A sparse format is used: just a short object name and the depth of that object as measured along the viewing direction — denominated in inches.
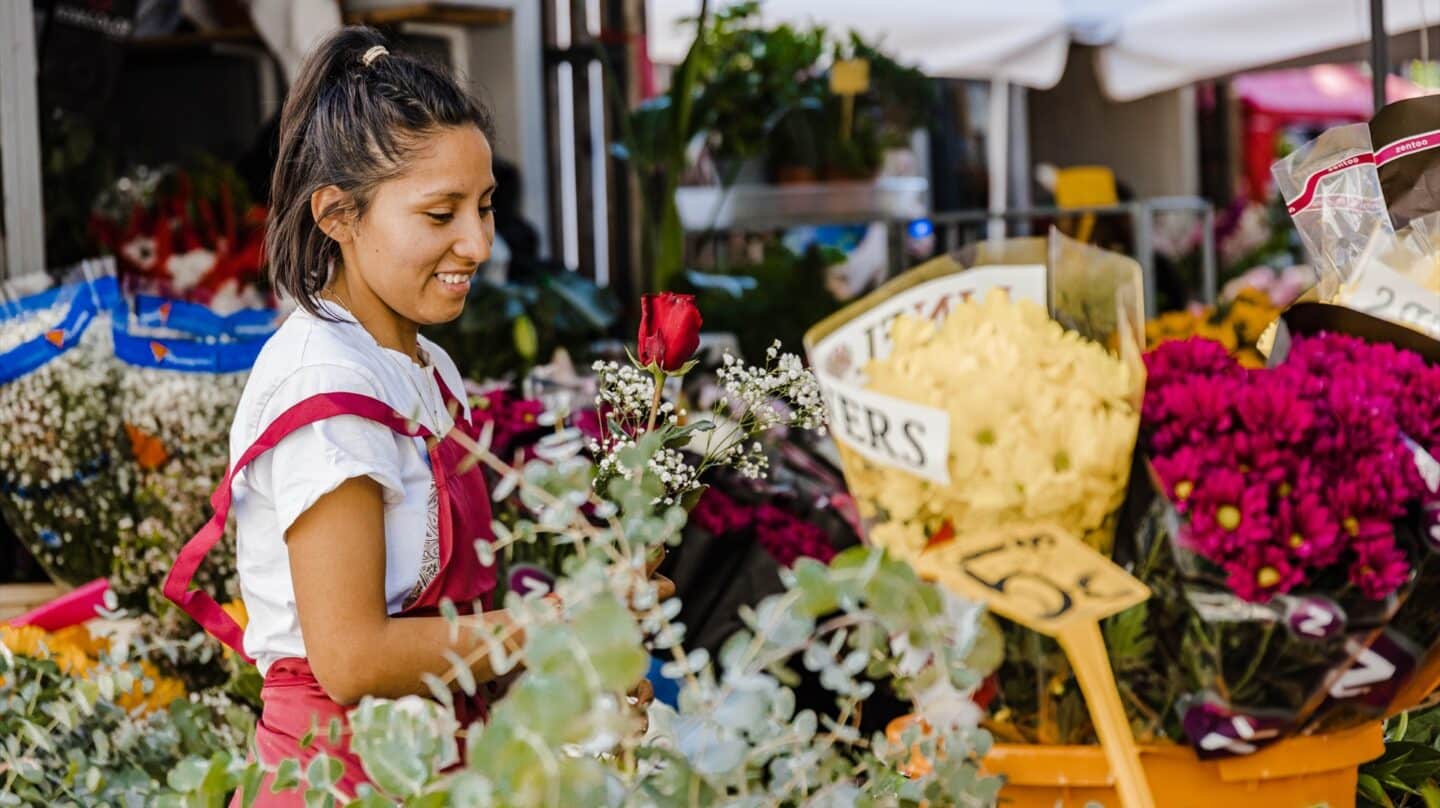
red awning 499.8
